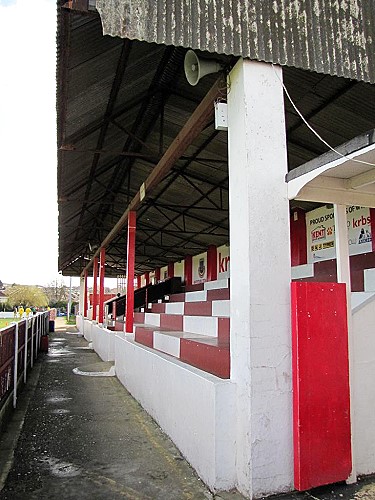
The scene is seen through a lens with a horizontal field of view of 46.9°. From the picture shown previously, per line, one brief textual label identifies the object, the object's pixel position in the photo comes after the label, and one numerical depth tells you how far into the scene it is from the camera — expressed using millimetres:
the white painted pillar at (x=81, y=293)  27942
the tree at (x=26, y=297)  53375
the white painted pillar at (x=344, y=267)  3385
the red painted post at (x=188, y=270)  19875
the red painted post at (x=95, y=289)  17378
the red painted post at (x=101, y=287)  15109
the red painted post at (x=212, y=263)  16953
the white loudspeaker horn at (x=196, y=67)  3961
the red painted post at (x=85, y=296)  27227
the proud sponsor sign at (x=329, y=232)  9117
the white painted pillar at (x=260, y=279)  3135
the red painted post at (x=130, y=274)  9000
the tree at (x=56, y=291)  75250
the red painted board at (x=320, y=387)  3158
